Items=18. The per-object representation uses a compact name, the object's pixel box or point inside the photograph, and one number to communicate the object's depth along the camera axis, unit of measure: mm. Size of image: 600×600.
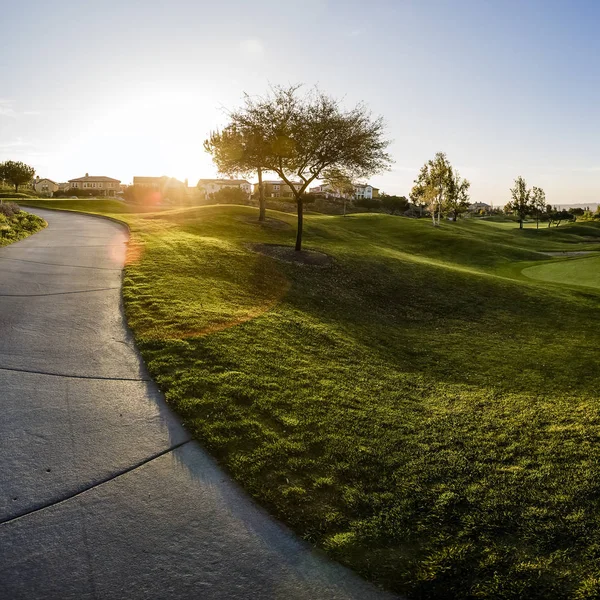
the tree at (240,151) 24266
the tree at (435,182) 72562
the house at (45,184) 161862
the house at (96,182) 161750
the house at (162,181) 147875
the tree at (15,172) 92188
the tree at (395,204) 112062
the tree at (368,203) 112312
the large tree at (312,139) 22688
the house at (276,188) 141512
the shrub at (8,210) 26381
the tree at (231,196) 86188
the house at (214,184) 154338
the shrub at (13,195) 65531
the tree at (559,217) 106125
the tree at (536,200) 91994
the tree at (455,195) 81062
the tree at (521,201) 91438
